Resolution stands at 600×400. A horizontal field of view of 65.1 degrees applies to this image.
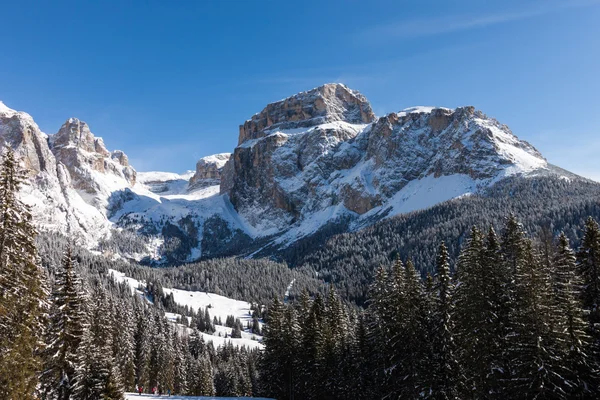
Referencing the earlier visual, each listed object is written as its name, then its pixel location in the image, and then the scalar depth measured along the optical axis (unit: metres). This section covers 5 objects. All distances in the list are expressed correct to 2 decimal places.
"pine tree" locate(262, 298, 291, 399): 57.88
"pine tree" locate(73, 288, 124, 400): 37.78
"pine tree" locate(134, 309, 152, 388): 70.25
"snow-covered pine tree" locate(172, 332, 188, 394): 82.12
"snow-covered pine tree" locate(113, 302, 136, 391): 62.34
